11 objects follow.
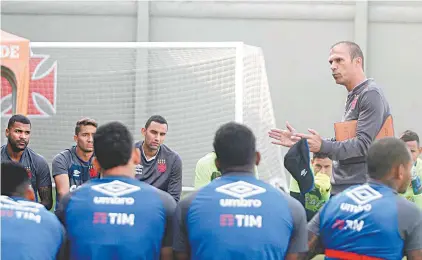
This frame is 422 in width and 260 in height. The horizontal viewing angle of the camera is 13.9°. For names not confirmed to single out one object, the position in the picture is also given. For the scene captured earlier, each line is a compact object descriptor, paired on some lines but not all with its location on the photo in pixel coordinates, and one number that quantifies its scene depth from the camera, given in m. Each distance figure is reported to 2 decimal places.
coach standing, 11.09
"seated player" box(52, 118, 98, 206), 16.79
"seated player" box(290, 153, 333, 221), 15.87
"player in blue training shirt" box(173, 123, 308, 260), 8.78
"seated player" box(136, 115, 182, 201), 17.02
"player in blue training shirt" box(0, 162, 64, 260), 8.78
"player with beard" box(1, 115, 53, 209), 15.94
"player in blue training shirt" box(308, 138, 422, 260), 8.87
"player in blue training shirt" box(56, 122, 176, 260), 9.01
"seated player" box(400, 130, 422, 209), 17.78
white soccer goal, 22.12
